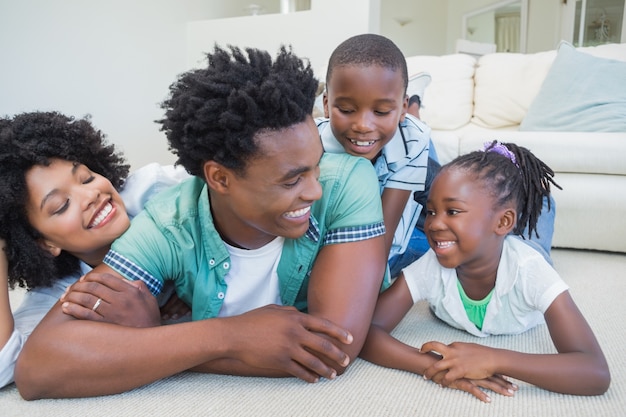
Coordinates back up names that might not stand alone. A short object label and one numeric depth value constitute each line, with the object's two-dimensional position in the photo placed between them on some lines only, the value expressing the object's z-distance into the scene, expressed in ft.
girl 3.14
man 3.03
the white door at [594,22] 16.34
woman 3.55
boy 4.31
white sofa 6.64
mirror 23.07
